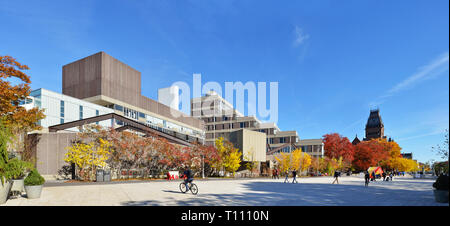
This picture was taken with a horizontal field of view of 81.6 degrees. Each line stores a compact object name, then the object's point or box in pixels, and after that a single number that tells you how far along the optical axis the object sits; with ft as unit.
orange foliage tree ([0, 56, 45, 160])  67.87
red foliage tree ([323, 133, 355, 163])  221.87
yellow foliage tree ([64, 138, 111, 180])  84.07
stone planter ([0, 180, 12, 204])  37.57
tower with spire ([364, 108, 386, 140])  517.96
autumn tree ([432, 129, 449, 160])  72.43
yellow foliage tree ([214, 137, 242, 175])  119.03
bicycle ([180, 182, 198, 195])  51.01
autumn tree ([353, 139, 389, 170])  231.30
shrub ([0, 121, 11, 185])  38.62
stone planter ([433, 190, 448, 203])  38.91
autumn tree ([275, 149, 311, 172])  154.20
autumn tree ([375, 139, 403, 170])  258.98
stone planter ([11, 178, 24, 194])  43.57
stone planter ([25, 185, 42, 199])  42.88
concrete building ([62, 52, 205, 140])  156.44
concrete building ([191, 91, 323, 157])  256.11
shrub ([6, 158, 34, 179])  40.06
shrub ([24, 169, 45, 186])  42.91
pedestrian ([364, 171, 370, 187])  80.28
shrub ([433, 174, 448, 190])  38.99
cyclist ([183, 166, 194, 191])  51.26
